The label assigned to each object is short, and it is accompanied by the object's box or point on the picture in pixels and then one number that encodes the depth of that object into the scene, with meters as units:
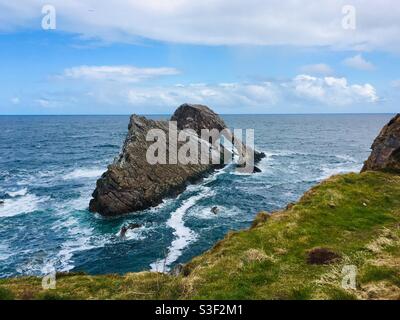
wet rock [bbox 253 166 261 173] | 90.88
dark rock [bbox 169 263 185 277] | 24.19
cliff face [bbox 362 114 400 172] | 37.75
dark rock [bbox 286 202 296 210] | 31.66
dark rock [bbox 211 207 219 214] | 57.53
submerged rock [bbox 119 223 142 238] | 49.46
